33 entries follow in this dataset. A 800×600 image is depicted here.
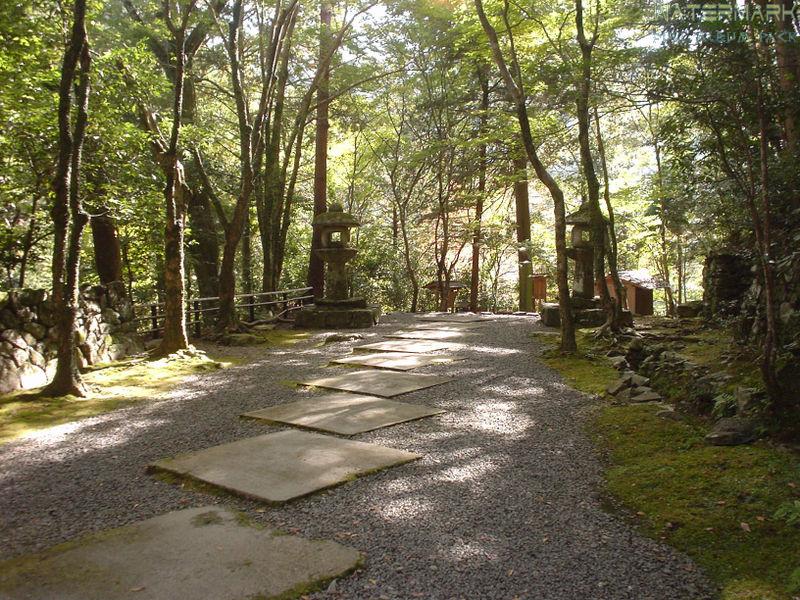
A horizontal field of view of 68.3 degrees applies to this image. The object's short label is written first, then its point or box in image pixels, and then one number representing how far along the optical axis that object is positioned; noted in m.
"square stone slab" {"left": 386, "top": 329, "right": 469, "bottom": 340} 10.23
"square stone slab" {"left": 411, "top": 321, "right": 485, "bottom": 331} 11.70
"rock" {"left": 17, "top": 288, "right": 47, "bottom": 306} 6.40
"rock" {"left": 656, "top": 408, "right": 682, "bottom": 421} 4.46
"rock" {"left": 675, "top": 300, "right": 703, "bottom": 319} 11.20
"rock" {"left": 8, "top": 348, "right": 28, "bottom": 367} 6.05
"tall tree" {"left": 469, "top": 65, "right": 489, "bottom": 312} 16.47
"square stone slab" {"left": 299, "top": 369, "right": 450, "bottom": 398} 5.94
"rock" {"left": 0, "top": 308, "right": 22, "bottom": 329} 6.02
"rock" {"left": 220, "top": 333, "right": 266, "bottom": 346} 9.60
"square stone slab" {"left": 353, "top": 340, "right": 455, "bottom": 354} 8.75
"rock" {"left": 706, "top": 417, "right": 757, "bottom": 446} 3.68
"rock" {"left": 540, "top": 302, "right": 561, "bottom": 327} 11.31
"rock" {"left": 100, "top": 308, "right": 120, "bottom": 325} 8.07
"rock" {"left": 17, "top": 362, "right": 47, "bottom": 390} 6.11
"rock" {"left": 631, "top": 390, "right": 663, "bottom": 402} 5.14
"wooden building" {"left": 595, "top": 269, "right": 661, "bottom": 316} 13.77
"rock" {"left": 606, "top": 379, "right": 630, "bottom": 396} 5.45
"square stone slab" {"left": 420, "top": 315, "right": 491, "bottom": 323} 13.29
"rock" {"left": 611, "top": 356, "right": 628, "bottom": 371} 6.77
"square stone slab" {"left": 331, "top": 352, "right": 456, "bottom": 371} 7.39
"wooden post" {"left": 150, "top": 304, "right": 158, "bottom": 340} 9.57
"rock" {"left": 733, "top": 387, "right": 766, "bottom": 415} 3.94
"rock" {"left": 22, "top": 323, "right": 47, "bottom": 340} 6.33
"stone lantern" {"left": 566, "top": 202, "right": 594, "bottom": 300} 11.20
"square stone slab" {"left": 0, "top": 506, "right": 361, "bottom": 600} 2.22
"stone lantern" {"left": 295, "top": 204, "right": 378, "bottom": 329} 11.91
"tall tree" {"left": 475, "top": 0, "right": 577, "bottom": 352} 7.39
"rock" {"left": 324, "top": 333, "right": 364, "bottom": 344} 9.94
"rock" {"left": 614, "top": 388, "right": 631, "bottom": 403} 5.22
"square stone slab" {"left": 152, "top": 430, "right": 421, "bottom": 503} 3.29
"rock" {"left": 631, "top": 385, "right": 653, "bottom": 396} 5.34
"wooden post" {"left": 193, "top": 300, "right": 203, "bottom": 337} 10.36
